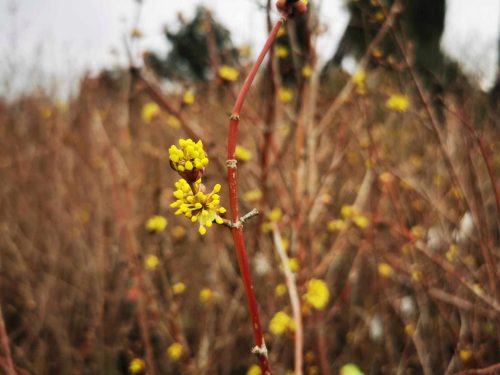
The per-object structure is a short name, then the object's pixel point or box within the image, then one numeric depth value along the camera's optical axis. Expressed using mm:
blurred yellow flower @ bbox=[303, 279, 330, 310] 397
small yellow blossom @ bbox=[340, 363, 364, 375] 156
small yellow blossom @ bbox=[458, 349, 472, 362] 444
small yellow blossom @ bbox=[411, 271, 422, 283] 442
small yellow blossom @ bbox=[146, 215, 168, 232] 455
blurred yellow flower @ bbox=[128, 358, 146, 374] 428
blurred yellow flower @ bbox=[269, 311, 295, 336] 391
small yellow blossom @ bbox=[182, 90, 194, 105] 455
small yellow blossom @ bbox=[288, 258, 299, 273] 399
